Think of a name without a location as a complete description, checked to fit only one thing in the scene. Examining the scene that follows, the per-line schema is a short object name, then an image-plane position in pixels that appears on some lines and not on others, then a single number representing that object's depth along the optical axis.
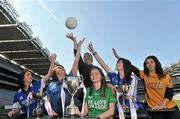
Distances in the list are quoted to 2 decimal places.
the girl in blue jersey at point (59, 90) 2.43
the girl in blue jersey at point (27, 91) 2.56
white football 3.06
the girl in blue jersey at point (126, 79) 2.27
